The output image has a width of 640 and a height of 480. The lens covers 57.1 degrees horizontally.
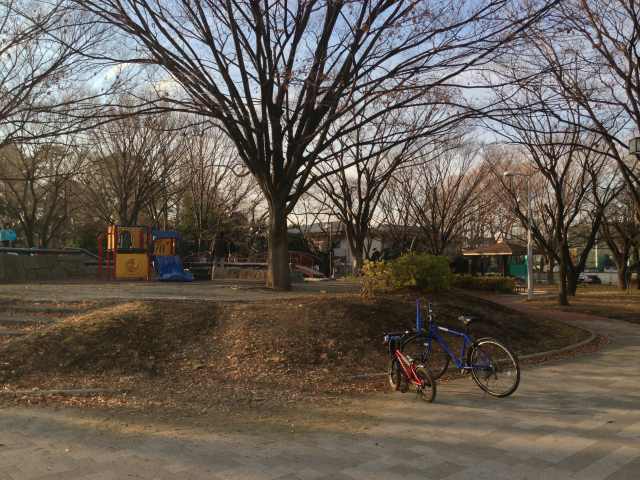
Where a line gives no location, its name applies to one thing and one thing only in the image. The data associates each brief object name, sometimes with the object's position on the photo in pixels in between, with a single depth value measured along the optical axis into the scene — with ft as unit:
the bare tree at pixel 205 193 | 110.73
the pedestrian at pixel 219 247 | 113.39
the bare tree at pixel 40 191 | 93.97
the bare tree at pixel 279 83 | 38.60
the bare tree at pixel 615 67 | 47.70
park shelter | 112.16
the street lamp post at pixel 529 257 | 75.23
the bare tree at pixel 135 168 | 98.27
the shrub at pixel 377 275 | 41.06
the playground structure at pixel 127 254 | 64.54
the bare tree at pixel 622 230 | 106.83
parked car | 152.85
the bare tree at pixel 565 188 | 67.82
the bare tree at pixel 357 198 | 96.22
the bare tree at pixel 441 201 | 109.50
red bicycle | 21.13
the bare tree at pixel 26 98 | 38.45
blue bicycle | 21.43
